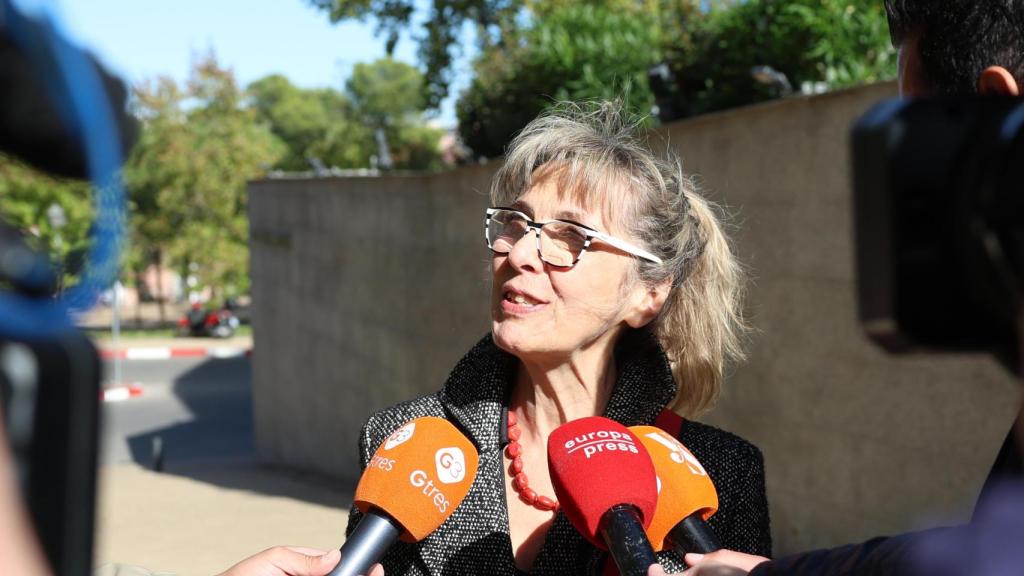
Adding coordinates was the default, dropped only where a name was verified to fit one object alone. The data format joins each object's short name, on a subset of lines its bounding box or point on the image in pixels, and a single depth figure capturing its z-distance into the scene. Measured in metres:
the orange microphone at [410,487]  2.01
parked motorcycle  32.19
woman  2.53
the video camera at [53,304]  0.75
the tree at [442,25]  14.27
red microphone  1.80
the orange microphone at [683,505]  1.99
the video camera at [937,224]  0.81
